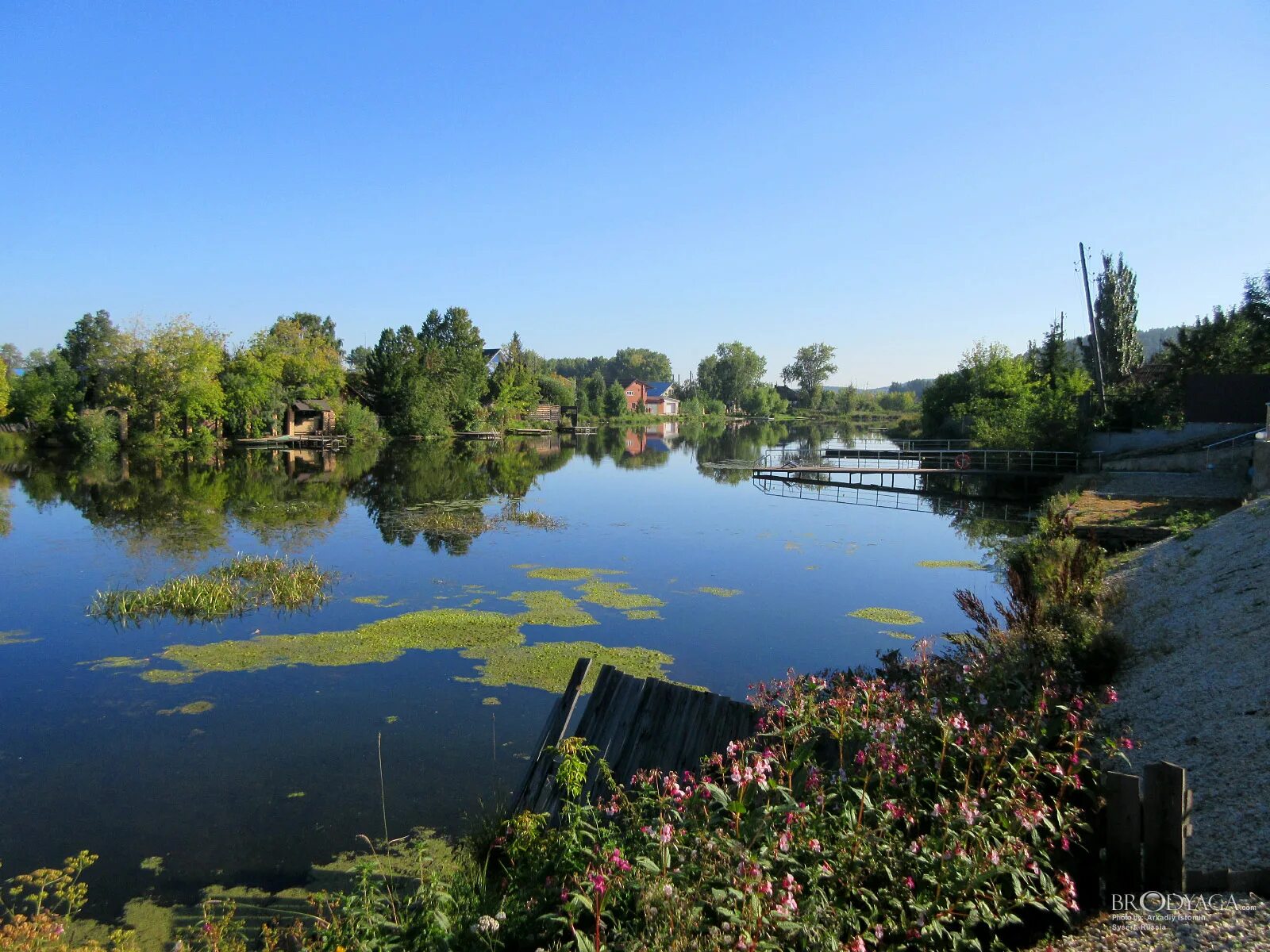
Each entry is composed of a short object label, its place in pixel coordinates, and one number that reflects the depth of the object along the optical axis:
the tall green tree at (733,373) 136.38
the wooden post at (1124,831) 3.59
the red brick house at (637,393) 118.61
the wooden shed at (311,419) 55.44
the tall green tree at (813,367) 144.06
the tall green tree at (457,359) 65.00
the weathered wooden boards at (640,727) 5.11
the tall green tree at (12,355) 98.90
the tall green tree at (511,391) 71.38
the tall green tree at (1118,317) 52.78
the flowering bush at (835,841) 3.04
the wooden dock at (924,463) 32.78
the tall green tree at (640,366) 164.12
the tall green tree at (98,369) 46.94
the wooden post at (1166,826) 3.51
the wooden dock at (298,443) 50.12
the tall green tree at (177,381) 46.75
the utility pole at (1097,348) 35.31
